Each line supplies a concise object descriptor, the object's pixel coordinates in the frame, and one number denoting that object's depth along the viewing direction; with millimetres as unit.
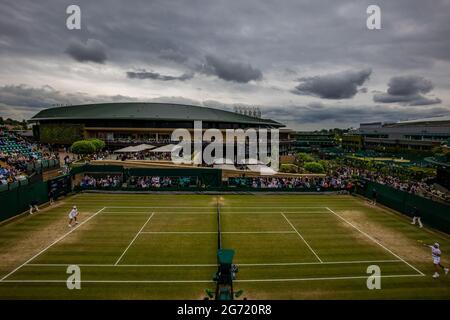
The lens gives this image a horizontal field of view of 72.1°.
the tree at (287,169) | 42328
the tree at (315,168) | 41094
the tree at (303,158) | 55775
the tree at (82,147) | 42375
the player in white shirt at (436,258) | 13578
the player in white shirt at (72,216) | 20109
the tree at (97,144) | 48125
